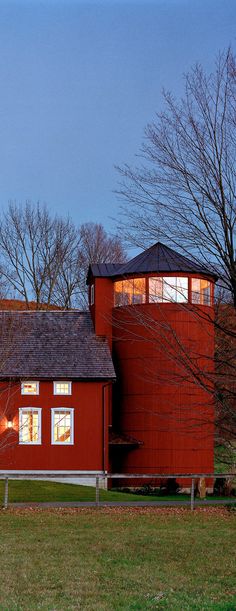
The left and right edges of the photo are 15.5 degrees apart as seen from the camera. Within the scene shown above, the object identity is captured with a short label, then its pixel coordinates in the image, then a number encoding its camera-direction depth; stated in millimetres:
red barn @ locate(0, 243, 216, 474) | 35031
